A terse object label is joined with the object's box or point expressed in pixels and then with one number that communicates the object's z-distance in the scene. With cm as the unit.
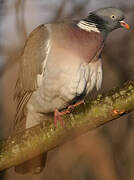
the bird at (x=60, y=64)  507
